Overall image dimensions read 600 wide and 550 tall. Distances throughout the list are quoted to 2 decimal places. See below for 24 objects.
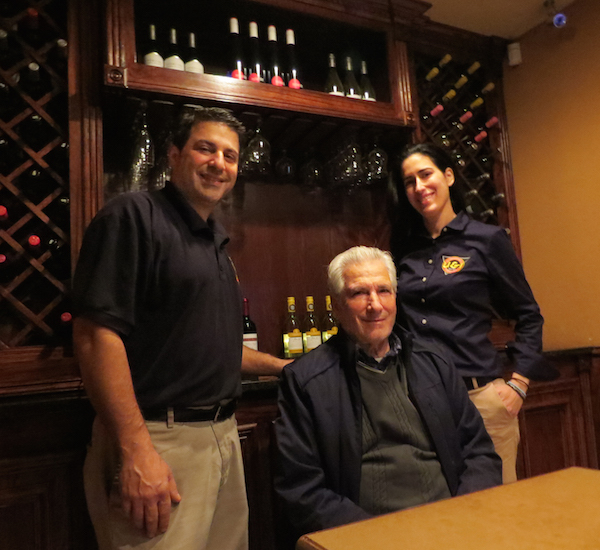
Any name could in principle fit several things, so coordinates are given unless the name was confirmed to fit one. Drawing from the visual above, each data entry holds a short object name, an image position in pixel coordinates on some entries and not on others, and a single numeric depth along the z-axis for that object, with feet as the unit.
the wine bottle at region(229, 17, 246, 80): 6.23
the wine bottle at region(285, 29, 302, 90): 6.31
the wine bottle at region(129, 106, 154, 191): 5.42
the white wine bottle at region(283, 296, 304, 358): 6.44
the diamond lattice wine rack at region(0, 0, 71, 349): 4.80
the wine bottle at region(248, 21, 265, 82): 6.50
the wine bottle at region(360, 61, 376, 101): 7.11
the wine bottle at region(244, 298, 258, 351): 5.99
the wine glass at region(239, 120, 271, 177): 5.96
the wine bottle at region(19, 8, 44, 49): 5.00
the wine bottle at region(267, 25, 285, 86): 6.68
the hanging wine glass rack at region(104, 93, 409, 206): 5.52
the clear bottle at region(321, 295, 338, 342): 6.96
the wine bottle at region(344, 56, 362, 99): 7.13
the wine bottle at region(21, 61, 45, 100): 4.95
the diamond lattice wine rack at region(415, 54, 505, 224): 7.36
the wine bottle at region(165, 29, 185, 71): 5.66
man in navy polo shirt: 2.95
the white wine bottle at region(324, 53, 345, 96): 7.20
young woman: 4.54
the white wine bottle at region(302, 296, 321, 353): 6.42
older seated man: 3.39
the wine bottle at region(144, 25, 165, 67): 5.54
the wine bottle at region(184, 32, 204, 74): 5.82
